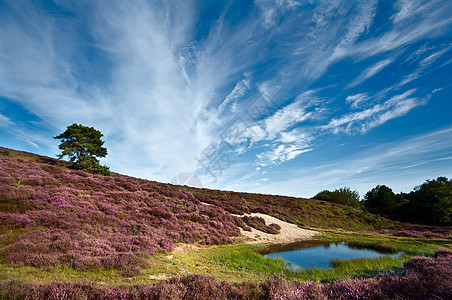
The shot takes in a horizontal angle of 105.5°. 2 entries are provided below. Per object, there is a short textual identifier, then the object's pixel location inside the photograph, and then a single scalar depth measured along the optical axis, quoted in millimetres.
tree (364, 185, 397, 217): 56125
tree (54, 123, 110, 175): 26081
